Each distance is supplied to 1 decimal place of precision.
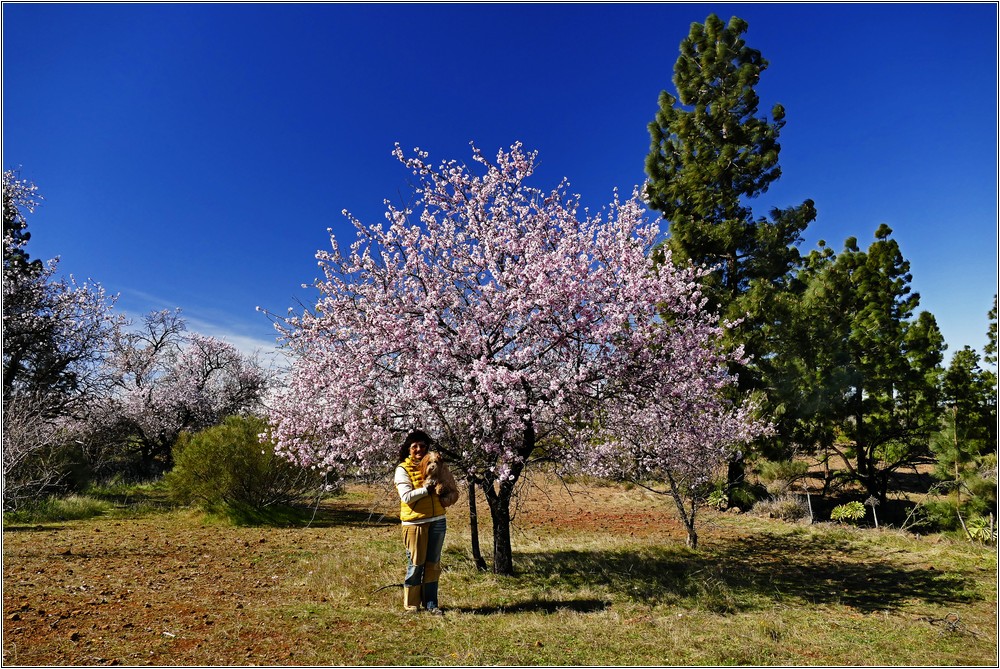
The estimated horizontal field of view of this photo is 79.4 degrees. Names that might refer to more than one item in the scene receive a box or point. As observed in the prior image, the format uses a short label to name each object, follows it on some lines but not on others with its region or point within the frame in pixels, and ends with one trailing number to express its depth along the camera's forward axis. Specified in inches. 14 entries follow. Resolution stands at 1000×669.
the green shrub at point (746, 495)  700.0
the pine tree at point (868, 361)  611.2
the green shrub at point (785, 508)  650.2
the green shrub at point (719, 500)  708.7
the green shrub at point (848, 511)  604.6
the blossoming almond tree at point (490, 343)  295.6
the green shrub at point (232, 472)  523.8
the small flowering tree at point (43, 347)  571.5
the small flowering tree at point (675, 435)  325.1
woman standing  253.8
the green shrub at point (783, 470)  658.8
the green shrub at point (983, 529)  477.4
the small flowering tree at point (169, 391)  904.3
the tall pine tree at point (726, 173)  684.1
